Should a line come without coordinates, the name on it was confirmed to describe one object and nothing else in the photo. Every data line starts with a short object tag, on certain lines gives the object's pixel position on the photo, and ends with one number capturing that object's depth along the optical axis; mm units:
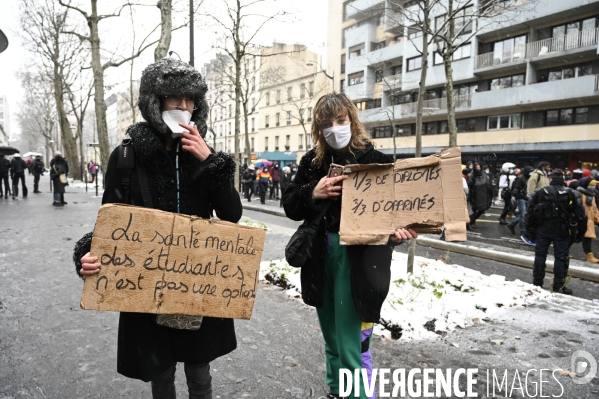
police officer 5793
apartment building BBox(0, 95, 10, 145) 133875
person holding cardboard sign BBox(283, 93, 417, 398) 2350
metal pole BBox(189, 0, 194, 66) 11301
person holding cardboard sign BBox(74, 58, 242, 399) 1971
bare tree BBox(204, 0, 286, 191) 13508
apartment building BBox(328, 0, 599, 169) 25109
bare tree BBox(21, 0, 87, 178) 27641
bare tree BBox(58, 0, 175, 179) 17312
